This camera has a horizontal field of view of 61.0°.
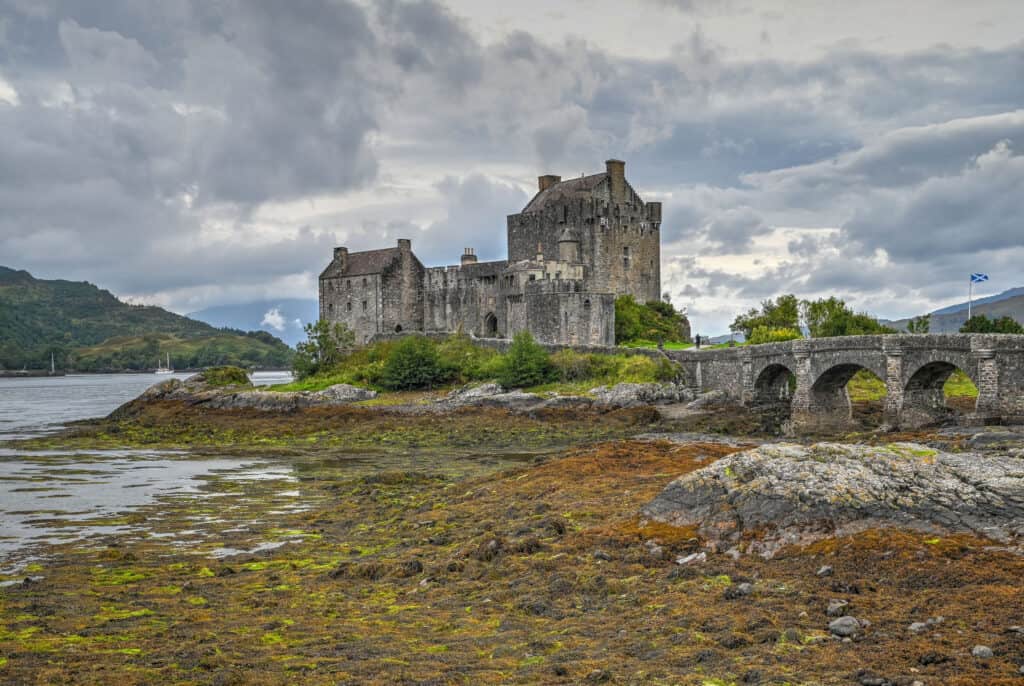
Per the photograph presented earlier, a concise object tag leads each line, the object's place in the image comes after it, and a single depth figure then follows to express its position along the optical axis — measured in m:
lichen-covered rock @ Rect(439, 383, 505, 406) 48.20
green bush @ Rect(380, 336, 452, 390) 55.38
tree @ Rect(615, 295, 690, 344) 58.12
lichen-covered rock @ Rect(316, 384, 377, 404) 53.44
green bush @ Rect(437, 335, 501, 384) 53.65
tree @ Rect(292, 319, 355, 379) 64.12
